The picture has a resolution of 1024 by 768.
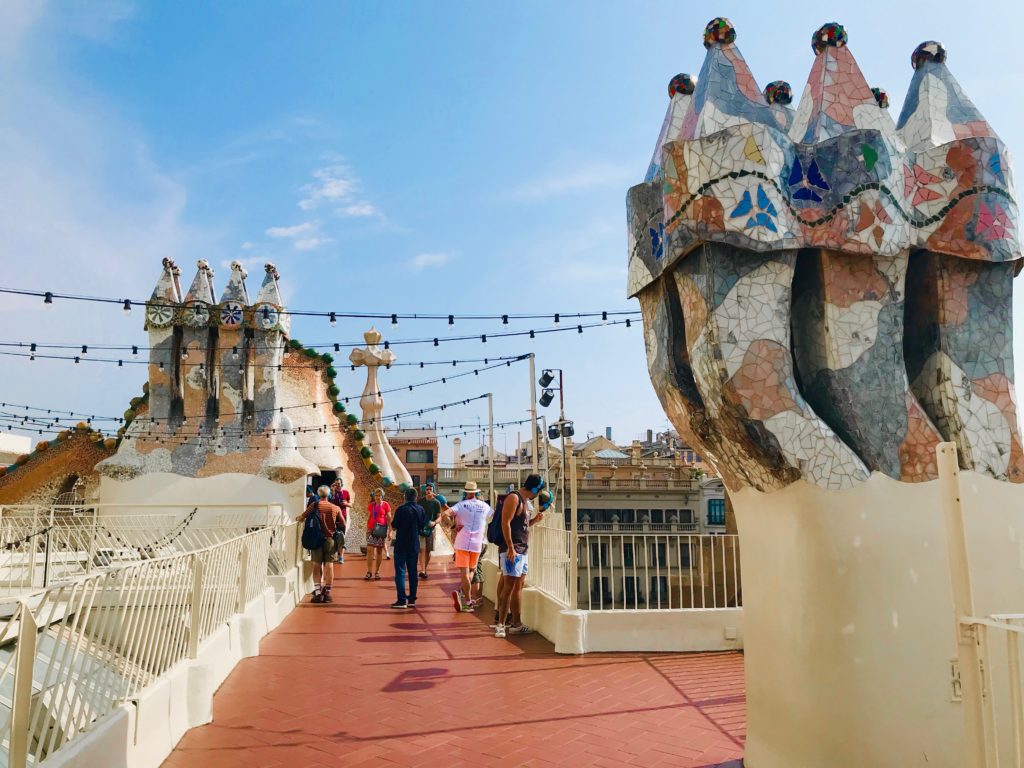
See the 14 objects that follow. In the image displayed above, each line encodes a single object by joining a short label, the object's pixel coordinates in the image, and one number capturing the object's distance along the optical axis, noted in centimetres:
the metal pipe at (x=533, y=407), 1793
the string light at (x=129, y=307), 1016
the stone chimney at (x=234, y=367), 2122
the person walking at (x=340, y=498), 1300
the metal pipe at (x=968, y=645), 290
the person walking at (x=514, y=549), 785
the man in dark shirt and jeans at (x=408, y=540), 995
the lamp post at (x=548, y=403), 1825
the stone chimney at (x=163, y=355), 2105
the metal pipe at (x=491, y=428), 2372
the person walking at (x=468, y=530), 963
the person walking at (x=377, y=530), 1273
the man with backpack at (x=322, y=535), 1066
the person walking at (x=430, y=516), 1204
